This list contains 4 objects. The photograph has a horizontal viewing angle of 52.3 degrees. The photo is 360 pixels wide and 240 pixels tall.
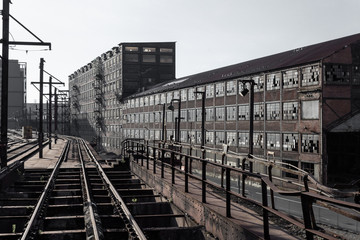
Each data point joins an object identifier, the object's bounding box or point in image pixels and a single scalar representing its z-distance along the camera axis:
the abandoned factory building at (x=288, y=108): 30.77
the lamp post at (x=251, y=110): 22.73
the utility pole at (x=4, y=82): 14.86
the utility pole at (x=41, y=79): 26.05
